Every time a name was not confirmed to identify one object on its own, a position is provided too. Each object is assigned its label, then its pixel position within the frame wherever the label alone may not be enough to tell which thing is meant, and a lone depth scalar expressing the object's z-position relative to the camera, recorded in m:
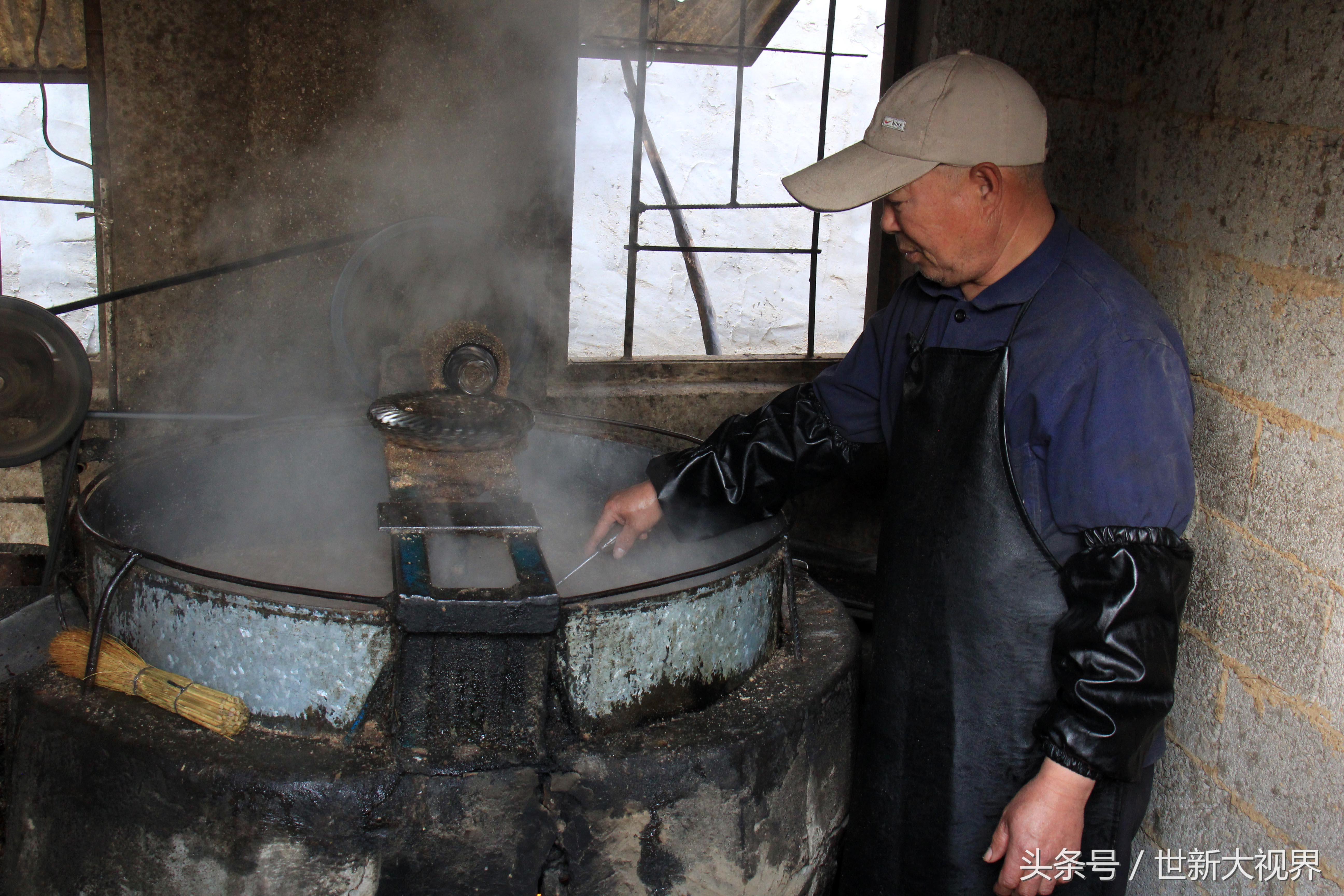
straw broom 2.01
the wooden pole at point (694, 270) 5.10
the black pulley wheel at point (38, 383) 2.63
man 1.91
